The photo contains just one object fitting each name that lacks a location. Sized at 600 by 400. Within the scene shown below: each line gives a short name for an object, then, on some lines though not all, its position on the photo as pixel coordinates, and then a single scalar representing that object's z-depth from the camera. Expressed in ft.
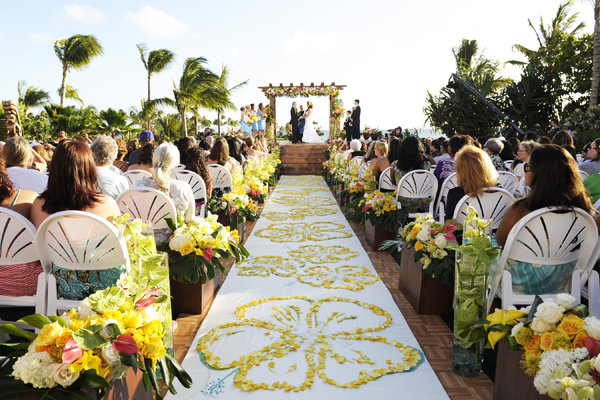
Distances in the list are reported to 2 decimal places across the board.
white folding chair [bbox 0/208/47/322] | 7.43
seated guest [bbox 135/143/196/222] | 11.04
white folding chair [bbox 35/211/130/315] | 7.09
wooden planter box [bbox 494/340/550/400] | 6.00
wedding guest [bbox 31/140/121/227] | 7.54
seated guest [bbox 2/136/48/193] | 11.57
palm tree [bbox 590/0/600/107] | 44.62
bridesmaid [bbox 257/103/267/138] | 61.21
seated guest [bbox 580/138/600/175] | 15.96
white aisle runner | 8.13
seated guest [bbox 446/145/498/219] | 10.55
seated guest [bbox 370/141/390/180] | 20.29
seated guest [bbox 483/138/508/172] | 17.76
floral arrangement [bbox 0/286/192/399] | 4.79
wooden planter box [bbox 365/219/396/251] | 17.65
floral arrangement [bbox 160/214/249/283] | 10.80
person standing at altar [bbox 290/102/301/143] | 64.18
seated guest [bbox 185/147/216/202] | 15.61
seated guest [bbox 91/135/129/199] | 11.71
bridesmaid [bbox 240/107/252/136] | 57.26
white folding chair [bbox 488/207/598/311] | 7.86
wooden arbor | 65.36
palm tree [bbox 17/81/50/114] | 74.74
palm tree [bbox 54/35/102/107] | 67.15
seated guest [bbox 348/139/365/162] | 30.22
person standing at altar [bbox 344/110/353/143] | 55.72
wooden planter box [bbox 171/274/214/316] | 11.41
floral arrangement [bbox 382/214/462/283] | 10.41
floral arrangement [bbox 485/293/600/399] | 4.46
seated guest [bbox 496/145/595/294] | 8.00
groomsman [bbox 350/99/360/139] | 54.49
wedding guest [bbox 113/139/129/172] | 20.17
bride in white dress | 66.54
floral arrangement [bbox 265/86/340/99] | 65.57
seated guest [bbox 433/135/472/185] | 16.31
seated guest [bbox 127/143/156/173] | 16.46
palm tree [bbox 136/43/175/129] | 67.41
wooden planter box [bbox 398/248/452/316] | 11.29
